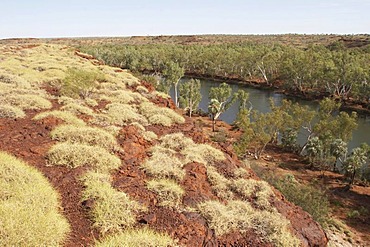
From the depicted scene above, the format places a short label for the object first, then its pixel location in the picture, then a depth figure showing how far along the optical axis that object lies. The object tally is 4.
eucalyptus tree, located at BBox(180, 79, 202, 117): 58.05
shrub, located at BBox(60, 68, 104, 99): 19.05
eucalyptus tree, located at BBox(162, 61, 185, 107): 63.78
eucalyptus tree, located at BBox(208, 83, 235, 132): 56.50
